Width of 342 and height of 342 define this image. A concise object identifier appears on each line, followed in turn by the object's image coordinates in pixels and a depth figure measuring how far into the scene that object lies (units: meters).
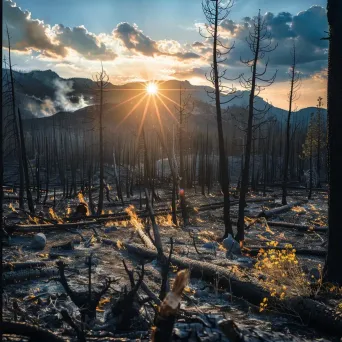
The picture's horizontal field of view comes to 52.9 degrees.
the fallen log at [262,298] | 4.88
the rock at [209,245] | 10.75
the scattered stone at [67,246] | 10.20
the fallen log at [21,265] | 7.33
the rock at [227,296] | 6.29
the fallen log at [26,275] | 6.66
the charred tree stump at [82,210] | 17.97
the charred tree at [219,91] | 13.06
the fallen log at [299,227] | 15.16
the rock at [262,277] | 7.06
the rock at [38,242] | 10.40
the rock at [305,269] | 8.32
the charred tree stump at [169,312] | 3.18
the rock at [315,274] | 7.44
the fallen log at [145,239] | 10.36
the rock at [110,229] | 14.23
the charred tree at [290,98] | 25.25
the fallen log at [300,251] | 10.27
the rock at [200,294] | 6.42
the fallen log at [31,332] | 3.45
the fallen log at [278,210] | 19.83
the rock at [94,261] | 8.39
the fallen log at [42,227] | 12.18
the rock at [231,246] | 10.33
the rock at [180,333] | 3.93
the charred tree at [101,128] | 21.42
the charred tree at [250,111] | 12.98
